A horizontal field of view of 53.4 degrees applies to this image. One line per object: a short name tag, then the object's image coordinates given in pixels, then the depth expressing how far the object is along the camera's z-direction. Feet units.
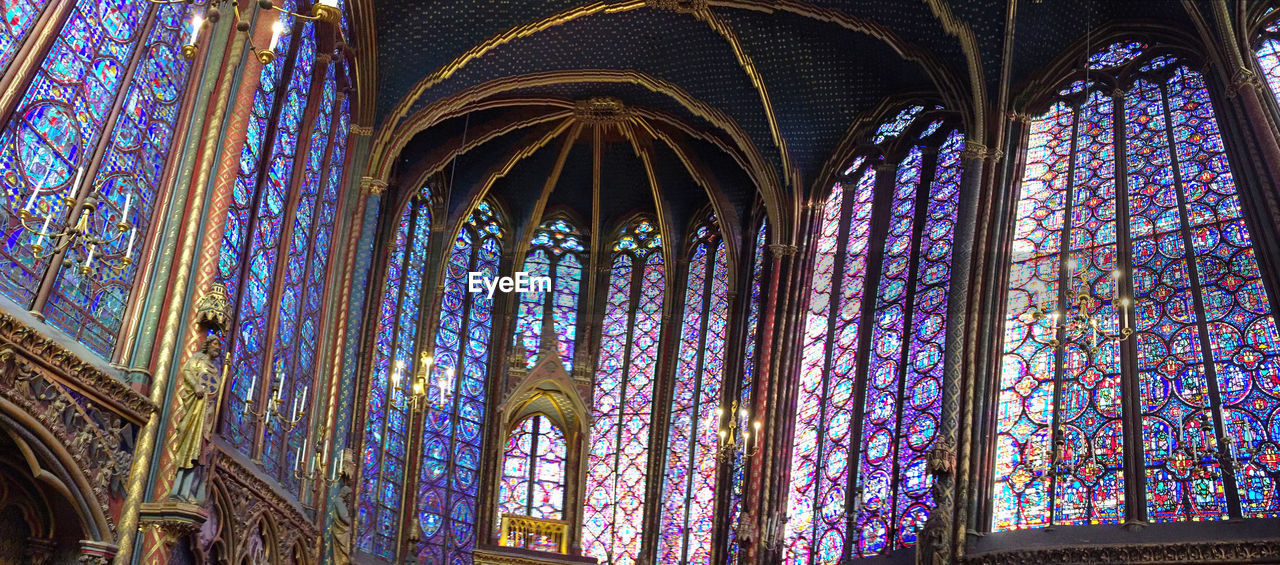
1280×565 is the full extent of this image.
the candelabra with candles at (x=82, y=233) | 28.99
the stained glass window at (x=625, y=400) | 73.10
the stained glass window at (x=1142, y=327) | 45.16
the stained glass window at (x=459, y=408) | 71.05
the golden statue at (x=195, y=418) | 36.42
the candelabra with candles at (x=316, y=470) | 51.93
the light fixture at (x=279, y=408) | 46.55
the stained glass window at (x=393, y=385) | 66.85
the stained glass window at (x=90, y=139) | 32.42
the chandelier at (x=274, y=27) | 23.27
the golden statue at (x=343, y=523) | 54.44
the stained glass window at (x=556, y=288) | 78.69
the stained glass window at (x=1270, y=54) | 50.59
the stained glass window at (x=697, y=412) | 70.33
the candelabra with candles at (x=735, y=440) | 62.69
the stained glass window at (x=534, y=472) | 72.69
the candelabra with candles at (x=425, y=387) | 60.18
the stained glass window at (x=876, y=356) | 55.21
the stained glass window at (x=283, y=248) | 45.73
